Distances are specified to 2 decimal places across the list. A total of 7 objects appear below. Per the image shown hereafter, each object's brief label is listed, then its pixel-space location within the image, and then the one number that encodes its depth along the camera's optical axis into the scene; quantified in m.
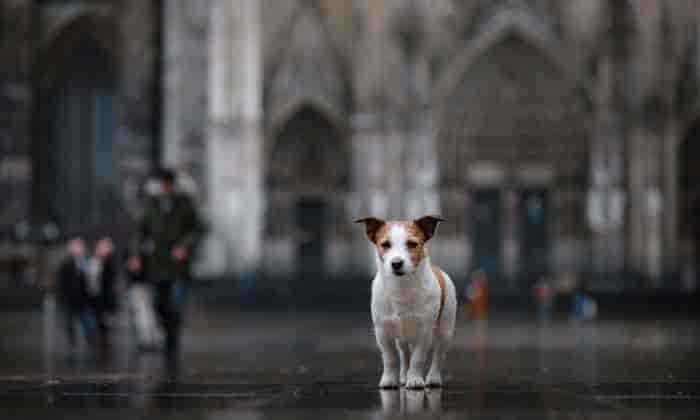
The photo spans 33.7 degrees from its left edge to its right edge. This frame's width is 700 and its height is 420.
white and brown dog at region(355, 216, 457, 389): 5.40
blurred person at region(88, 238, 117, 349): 13.59
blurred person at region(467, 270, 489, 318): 23.58
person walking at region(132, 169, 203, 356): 10.68
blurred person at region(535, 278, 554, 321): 23.05
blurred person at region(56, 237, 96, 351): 13.35
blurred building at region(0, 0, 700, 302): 29.08
